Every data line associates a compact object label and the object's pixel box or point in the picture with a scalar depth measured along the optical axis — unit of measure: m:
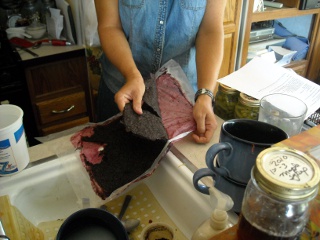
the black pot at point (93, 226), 0.53
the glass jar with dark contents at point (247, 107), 0.79
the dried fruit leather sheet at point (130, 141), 0.68
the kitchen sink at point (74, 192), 0.67
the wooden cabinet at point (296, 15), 1.88
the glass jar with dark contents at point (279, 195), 0.32
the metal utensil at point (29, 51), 1.59
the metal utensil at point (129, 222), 0.65
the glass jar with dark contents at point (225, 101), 0.84
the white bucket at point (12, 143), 0.66
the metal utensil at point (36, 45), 1.68
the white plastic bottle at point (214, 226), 0.50
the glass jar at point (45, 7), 1.82
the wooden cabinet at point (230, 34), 1.78
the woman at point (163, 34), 0.93
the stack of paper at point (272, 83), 0.85
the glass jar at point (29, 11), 1.83
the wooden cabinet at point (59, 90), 1.64
